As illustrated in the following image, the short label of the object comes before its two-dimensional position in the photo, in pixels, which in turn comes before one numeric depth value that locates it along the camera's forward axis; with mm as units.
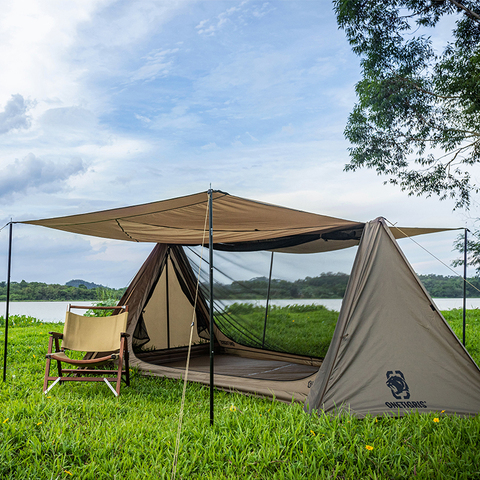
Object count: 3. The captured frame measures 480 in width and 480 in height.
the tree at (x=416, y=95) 7234
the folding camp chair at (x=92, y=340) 3205
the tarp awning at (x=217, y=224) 2799
